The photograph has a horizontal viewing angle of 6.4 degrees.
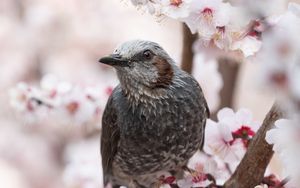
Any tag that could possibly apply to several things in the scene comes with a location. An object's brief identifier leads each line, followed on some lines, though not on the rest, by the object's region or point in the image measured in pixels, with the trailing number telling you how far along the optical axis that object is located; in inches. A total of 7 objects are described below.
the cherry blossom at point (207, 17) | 61.8
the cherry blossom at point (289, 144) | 55.7
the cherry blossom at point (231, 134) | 64.7
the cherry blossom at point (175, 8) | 61.5
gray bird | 66.2
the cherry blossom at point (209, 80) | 71.0
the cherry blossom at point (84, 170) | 73.0
